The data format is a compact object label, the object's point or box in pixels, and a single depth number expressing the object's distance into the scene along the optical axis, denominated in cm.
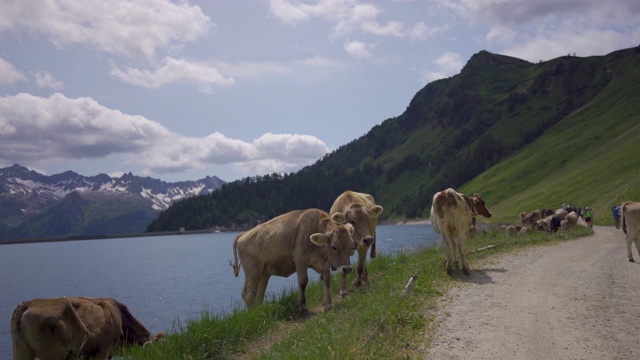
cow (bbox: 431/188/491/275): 1719
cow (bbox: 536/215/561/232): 3843
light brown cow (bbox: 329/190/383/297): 1561
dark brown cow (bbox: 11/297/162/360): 935
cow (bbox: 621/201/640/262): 2238
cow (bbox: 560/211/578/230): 4082
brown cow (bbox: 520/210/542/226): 5062
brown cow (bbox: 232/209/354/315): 1398
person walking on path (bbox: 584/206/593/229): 4919
